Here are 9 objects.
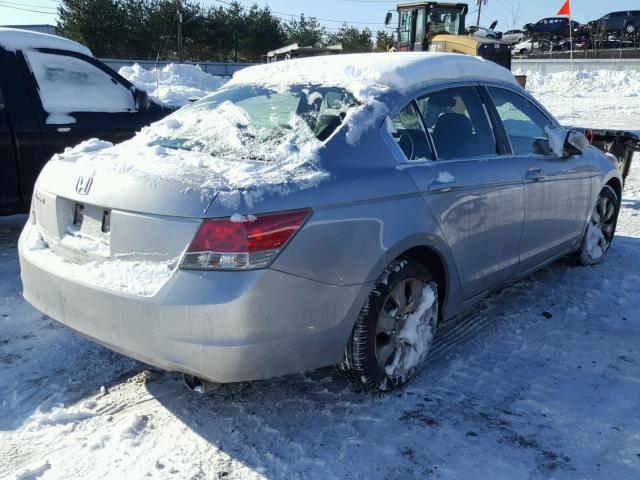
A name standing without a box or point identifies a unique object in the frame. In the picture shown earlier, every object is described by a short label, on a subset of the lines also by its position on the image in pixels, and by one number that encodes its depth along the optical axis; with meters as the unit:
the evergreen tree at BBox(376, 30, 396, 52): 42.94
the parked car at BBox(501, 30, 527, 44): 39.38
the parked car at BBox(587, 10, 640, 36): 34.31
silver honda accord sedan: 2.34
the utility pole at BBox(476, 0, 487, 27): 49.71
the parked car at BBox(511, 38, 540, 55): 36.19
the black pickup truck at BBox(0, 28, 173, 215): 5.00
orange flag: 10.76
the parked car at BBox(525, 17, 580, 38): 36.59
